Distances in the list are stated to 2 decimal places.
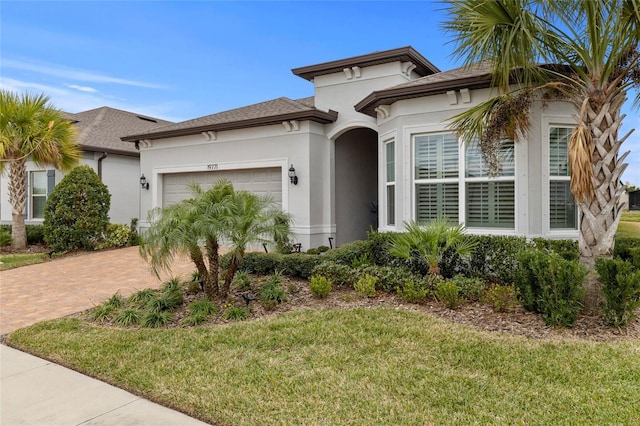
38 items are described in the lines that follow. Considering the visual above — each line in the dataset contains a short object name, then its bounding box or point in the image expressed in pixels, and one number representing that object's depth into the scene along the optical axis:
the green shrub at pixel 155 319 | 5.44
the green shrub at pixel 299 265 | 7.44
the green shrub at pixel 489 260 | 6.63
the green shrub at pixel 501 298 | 5.46
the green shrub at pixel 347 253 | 7.56
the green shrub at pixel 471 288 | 5.92
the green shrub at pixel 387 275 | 6.42
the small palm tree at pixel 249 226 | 5.86
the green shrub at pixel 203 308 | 5.67
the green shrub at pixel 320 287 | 6.20
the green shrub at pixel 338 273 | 6.79
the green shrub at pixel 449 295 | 5.61
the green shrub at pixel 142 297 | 6.29
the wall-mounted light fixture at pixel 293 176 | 11.24
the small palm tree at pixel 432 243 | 6.52
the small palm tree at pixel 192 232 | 5.50
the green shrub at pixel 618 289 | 4.63
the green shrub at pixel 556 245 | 6.53
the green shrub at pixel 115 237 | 12.93
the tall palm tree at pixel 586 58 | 5.25
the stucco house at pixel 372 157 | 7.78
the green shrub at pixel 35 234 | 14.16
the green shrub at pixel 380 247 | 7.79
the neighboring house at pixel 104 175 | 15.32
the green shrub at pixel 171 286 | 6.50
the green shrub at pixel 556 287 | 4.80
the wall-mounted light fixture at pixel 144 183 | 14.02
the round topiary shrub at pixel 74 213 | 12.21
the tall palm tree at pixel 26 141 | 12.37
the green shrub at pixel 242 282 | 6.92
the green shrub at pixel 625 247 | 6.16
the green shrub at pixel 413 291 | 5.86
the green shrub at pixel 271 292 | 6.12
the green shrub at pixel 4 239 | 13.41
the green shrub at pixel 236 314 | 5.54
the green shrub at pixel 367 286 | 6.25
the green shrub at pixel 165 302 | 5.87
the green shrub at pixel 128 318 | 5.60
